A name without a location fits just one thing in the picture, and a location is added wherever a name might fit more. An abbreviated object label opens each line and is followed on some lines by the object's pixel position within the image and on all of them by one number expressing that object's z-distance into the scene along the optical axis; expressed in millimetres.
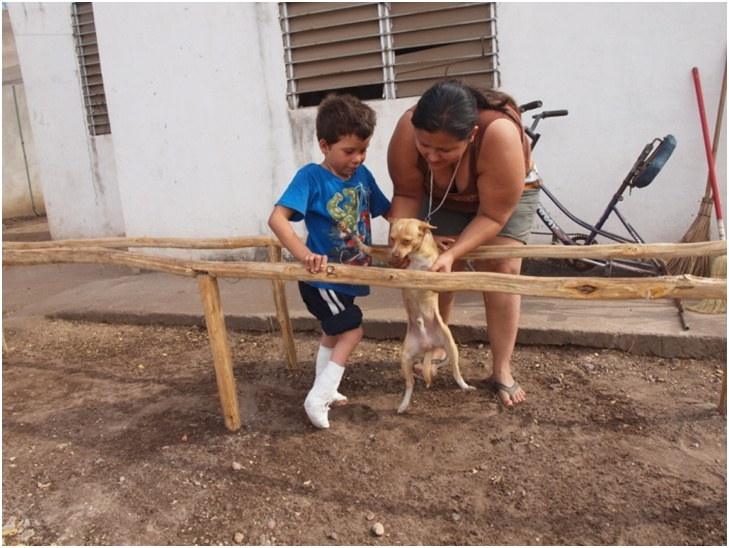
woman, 2232
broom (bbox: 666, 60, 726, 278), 4055
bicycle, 3865
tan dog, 2438
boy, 2496
